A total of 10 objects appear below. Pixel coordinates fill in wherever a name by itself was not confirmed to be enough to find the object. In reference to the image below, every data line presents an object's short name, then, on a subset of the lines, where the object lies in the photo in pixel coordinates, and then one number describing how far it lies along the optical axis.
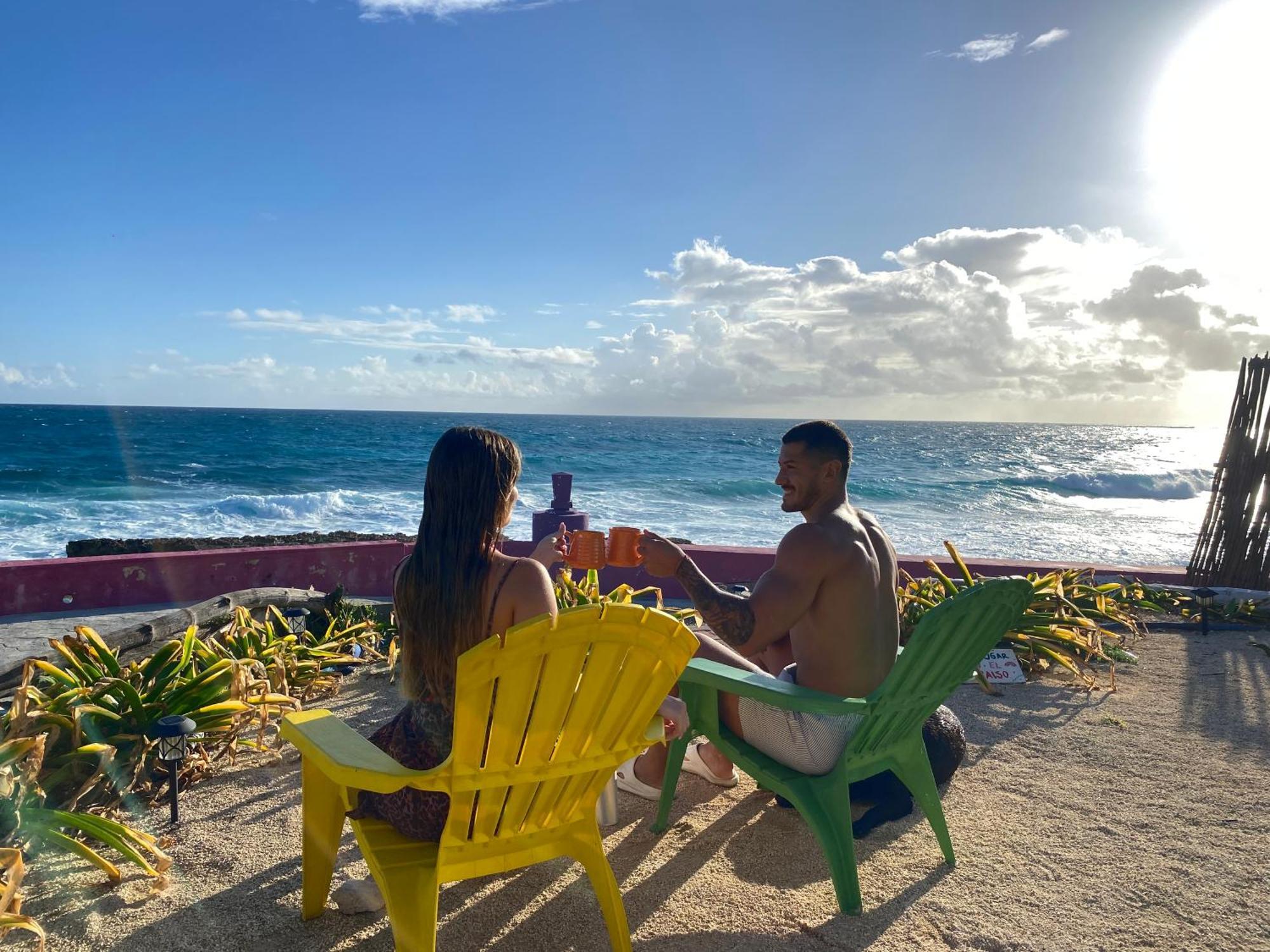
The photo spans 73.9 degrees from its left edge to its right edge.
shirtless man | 2.40
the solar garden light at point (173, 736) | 2.54
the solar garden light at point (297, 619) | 4.55
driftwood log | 3.57
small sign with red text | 4.46
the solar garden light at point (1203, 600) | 5.42
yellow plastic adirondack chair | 1.65
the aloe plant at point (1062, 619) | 4.68
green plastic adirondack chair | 2.23
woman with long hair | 1.88
